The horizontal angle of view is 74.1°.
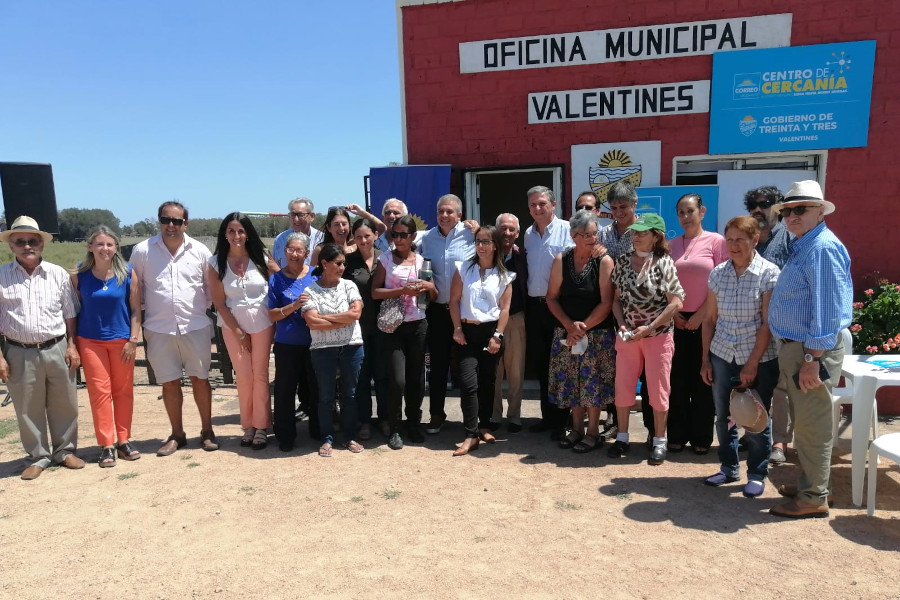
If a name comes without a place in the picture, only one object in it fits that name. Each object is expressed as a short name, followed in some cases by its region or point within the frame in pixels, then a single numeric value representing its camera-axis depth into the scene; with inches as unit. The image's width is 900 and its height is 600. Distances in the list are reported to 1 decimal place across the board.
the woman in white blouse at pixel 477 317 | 178.5
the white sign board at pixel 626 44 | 239.9
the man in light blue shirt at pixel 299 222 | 223.5
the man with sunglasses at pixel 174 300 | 177.3
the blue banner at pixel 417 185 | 265.3
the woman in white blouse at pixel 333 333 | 173.5
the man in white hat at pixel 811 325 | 125.8
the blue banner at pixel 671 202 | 251.0
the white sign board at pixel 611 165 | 255.4
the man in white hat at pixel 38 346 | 166.6
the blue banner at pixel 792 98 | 235.0
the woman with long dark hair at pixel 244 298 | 180.1
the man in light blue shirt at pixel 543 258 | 186.1
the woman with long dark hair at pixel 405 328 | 179.5
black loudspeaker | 271.6
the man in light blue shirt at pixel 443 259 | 188.5
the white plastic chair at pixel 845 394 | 162.2
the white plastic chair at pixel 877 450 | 129.8
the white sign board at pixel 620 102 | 249.4
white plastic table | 141.4
